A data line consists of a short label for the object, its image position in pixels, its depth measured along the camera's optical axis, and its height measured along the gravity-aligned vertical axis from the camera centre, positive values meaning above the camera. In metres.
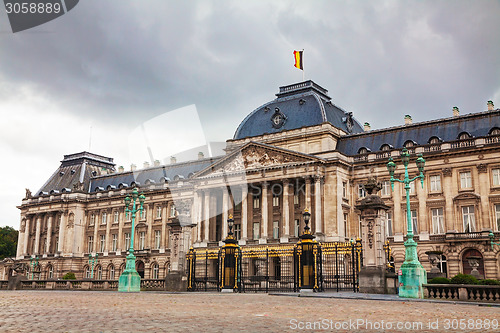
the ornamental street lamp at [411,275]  23.72 -0.32
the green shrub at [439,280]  26.84 -0.63
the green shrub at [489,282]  26.96 -0.69
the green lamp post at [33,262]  81.06 +0.57
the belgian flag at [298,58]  67.17 +27.31
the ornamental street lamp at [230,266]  33.91 +0.06
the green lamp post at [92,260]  78.09 +0.91
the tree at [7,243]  105.11 +4.55
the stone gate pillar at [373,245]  26.90 +1.21
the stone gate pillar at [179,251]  35.19 +1.07
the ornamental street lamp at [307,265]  29.80 +0.14
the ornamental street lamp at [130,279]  35.31 -0.87
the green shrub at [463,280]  26.95 -0.60
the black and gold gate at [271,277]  29.89 -0.21
